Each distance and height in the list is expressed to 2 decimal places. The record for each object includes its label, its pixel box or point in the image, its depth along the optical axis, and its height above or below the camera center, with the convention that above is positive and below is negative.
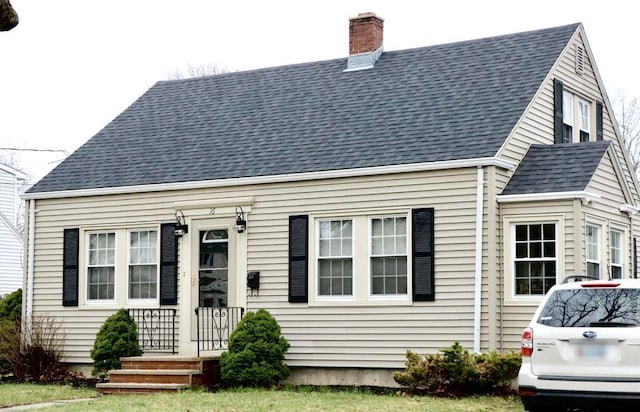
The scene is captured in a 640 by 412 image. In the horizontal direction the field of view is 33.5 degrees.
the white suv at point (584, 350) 10.56 -0.70
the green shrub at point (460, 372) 14.65 -1.29
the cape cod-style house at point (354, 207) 16.16 +1.19
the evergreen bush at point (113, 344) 18.38 -1.15
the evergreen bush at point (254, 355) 16.55 -1.21
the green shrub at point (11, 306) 21.16 -0.59
